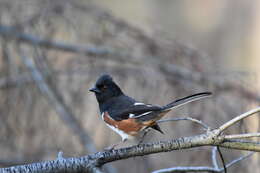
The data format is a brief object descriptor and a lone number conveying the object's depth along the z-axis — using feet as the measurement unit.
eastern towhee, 19.59
